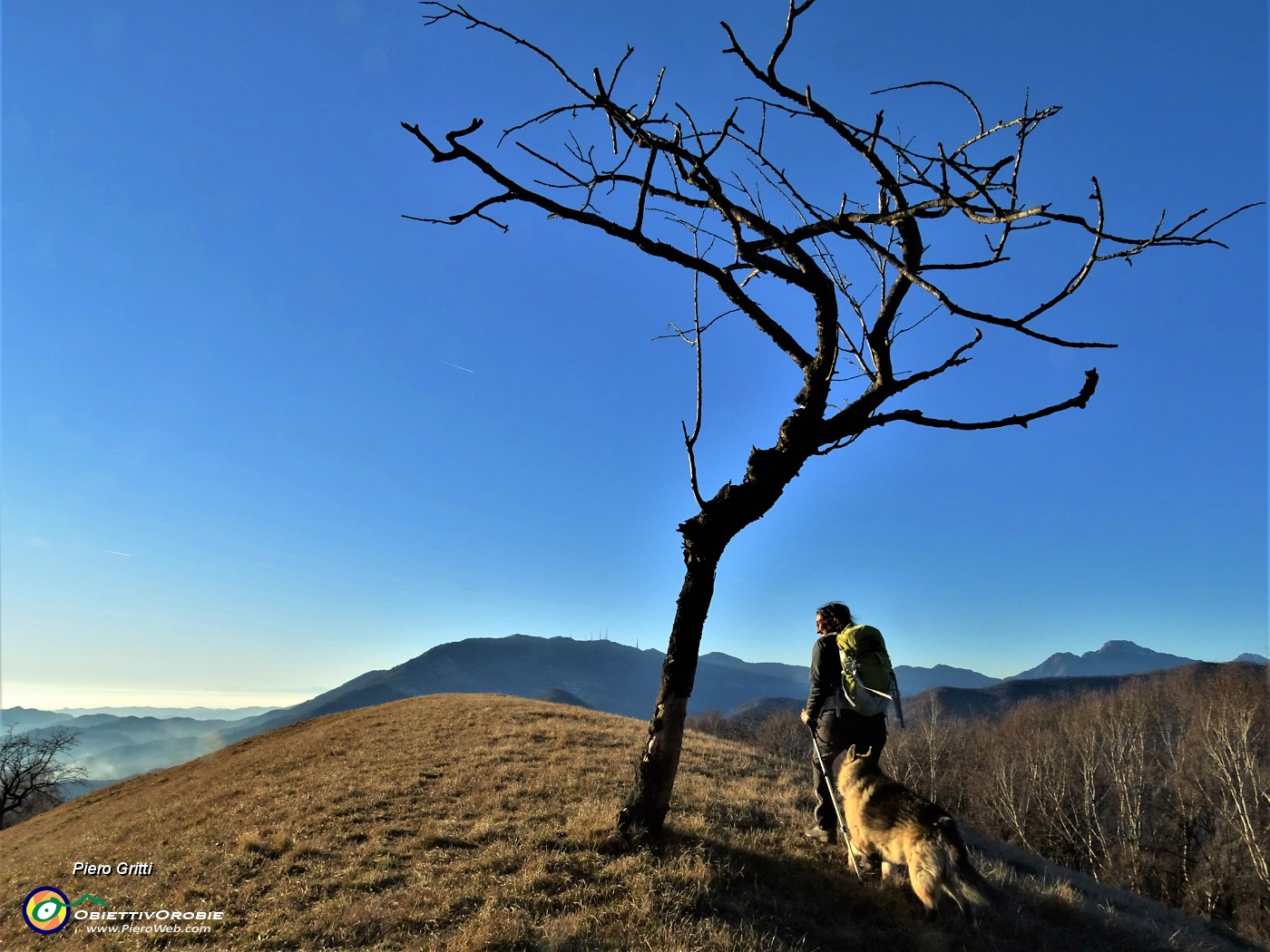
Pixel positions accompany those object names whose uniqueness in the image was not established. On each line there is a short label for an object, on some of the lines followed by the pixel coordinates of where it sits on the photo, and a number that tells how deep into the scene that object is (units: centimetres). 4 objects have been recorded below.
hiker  702
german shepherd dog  523
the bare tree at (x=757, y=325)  475
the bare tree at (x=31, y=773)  4553
